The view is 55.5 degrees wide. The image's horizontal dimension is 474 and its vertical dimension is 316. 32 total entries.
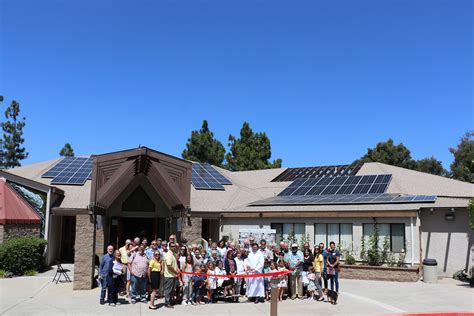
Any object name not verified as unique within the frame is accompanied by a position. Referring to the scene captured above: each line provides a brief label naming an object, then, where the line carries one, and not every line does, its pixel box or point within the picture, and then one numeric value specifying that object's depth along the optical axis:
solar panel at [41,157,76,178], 24.77
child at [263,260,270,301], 12.73
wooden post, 9.13
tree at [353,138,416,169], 56.31
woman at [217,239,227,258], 13.45
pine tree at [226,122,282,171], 51.56
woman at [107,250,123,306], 11.50
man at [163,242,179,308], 11.51
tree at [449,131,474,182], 54.91
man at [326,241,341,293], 12.55
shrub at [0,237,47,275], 16.64
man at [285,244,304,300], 12.92
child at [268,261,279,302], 12.64
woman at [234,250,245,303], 12.53
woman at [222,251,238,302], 12.43
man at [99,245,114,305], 11.35
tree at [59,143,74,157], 60.47
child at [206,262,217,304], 12.10
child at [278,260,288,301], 12.59
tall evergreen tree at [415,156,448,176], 57.03
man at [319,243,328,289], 12.68
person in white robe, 12.34
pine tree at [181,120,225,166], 51.31
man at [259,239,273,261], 12.80
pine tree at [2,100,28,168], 51.22
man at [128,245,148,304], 11.61
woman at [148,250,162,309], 11.46
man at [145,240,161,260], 12.12
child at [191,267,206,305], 11.93
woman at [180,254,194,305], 11.98
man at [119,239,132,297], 12.64
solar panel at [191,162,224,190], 26.89
